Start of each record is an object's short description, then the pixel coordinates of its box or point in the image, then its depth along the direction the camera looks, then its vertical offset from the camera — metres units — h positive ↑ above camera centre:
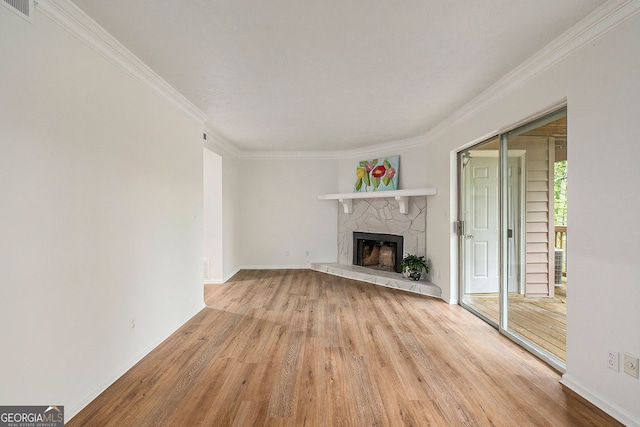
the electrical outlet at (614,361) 1.90 -0.92
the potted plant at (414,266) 5.05 -0.92
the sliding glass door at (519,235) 2.67 -0.26
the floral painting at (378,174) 5.69 +0.64
